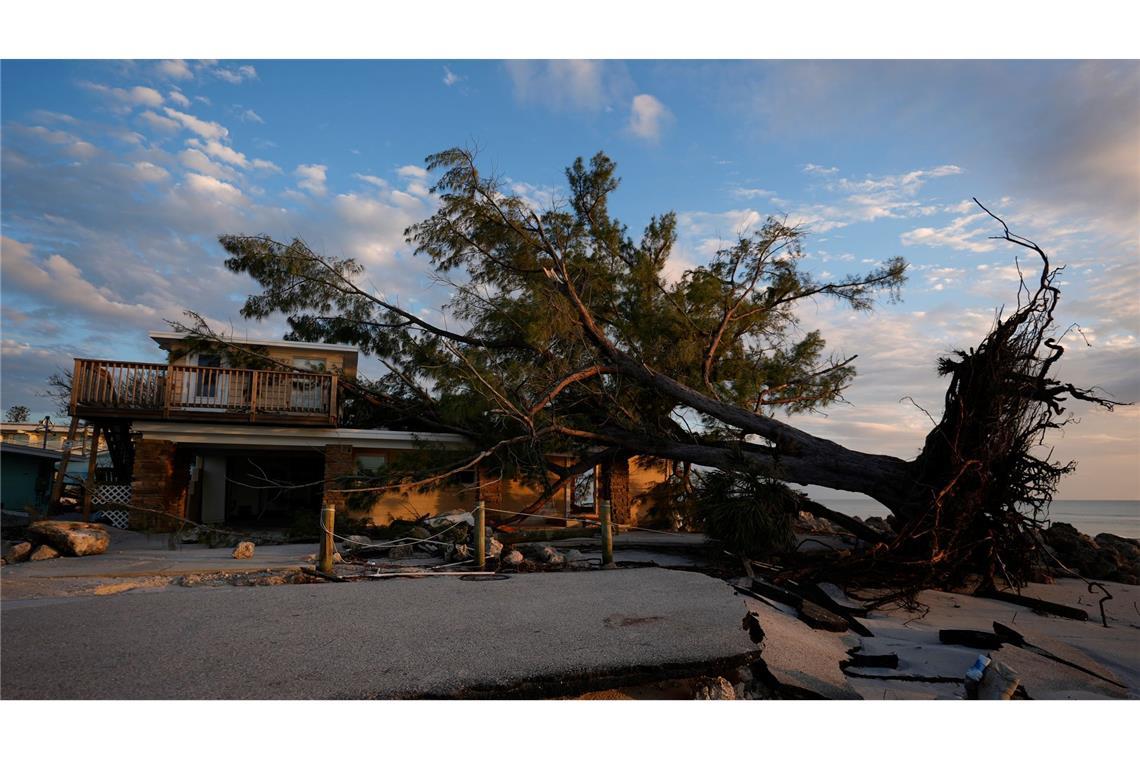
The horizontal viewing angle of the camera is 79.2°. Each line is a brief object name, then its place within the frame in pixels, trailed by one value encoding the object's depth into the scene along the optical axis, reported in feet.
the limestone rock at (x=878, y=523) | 54.44
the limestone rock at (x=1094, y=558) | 37.98
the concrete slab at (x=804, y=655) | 16.03
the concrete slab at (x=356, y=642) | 13.78
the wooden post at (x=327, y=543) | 27.86
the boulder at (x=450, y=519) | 39.77
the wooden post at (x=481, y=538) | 30.22
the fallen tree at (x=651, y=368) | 30.19
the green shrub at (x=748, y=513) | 34.17
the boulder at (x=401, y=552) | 35.17
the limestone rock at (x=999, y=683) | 15.29
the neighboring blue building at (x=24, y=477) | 72.18
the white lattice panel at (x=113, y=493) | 50.42
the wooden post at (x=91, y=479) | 47.47
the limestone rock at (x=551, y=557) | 32.37
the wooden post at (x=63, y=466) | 49.19
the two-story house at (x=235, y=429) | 49.88
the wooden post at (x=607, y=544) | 32.01
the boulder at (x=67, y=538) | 33.55
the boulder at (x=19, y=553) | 31.37
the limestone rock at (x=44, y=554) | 32.19
